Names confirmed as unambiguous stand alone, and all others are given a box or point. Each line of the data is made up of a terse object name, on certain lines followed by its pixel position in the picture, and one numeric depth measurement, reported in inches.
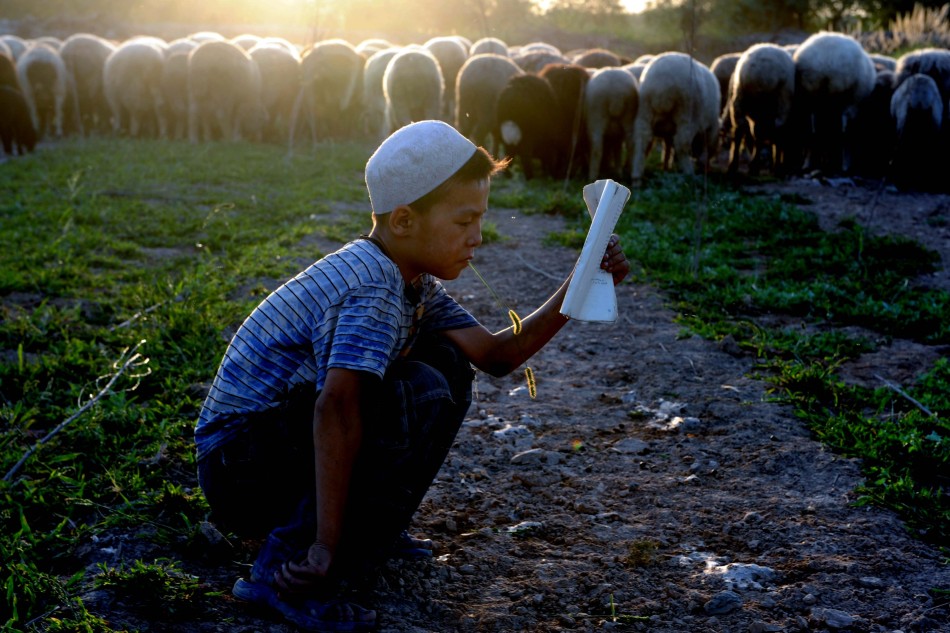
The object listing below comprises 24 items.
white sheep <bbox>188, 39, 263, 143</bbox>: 599.5
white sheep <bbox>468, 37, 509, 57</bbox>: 585.6
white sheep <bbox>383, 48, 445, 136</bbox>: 503.8
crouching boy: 86.2
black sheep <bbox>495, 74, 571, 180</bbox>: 416.2
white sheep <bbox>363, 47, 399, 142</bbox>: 612.7
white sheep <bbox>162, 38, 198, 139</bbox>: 630.5
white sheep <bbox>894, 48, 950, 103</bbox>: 417.1
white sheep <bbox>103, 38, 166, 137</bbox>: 641.6
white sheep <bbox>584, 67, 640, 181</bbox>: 409.4
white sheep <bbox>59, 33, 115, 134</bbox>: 695.1
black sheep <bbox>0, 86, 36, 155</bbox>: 539.5
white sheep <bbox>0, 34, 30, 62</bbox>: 754.8
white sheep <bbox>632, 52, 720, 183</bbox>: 392.2
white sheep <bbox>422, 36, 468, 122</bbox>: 618.8
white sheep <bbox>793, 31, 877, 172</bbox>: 410.0
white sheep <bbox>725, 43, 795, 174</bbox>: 408.2
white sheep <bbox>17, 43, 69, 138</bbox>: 652.7
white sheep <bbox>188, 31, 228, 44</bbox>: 753.6
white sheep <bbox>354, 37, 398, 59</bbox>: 725.9
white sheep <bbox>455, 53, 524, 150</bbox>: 473.4
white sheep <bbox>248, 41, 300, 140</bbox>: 621.3
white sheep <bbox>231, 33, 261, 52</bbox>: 810.8
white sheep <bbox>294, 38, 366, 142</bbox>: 593.6
